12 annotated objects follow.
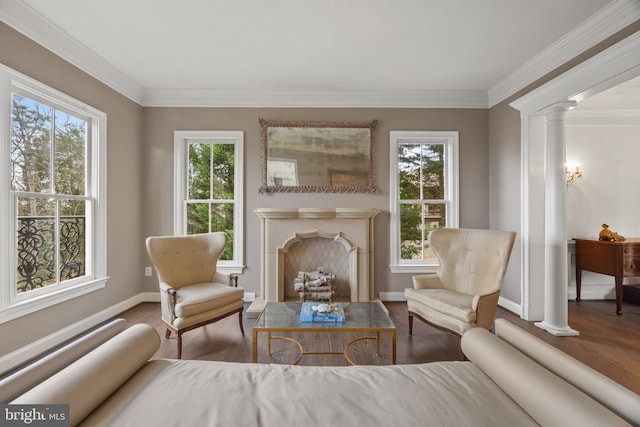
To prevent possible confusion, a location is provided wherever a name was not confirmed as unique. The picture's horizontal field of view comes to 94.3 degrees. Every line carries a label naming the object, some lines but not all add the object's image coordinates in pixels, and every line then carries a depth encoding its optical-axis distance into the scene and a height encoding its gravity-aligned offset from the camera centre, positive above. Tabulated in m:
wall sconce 4.05 +0.55
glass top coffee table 2.01 -0.78
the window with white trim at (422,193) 4.02 +0.28
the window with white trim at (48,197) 2.26 +0.16
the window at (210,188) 3.93 +0.36
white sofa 0.89 -0.62
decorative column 2.90 -0.17
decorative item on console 3.62 -0.27
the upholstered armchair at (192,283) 2.45 -0.66
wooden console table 3.41 -0.54
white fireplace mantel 3.58 -0.24
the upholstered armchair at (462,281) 2.36 -0.64
